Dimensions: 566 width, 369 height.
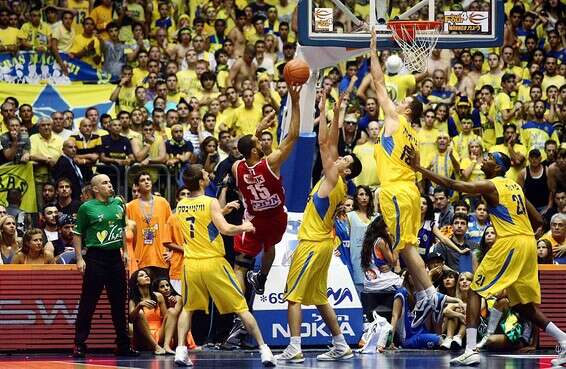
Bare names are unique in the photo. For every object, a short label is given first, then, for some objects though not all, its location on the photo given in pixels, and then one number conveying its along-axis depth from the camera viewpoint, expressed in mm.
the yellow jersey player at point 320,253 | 16172
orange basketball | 16438
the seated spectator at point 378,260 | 18766
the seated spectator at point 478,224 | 20797
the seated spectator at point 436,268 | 18861
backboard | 17219
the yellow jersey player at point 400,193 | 16406
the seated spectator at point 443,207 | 21109
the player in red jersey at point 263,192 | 16359
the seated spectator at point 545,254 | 19266
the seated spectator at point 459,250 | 19969
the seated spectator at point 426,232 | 20359
